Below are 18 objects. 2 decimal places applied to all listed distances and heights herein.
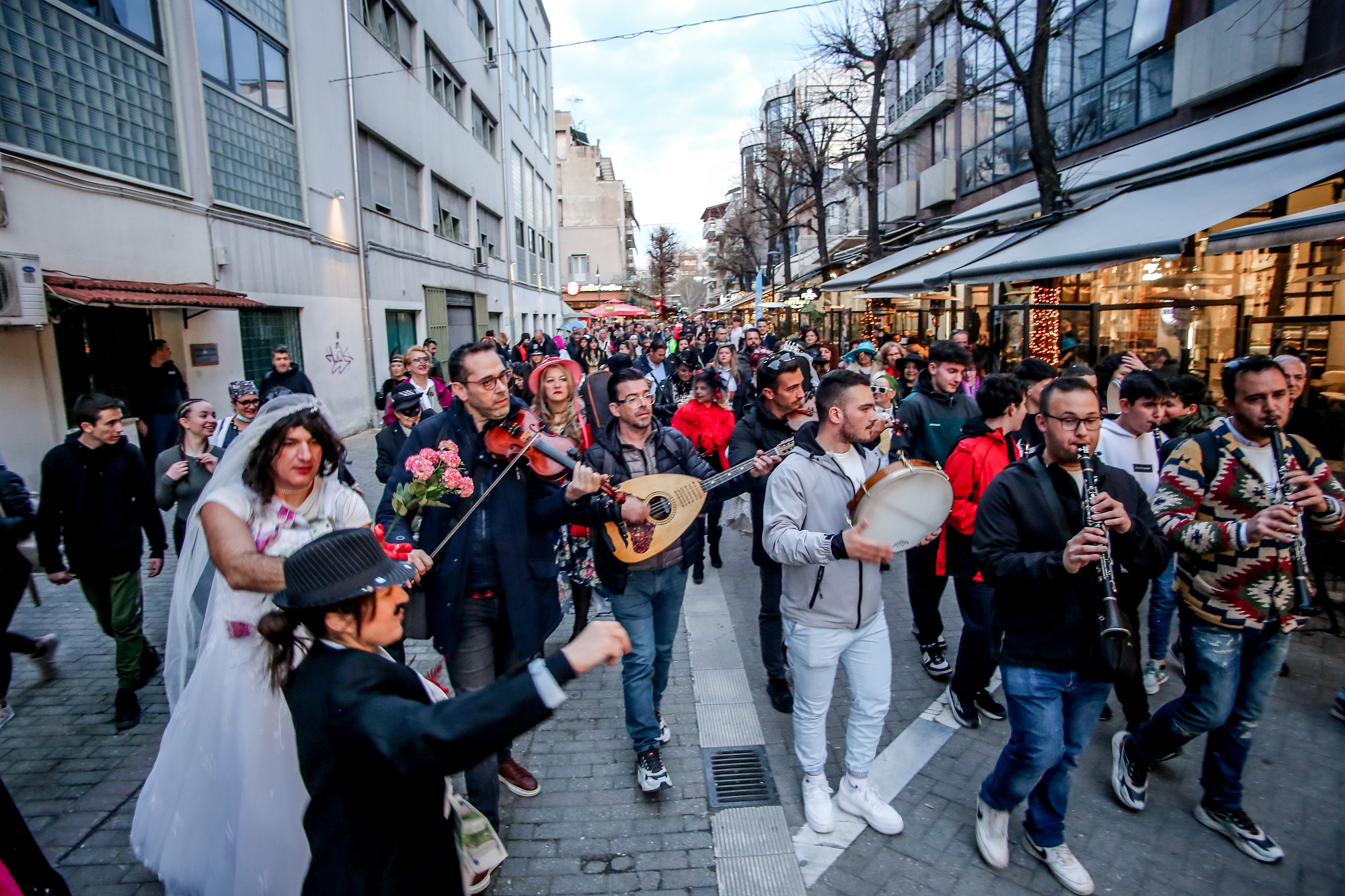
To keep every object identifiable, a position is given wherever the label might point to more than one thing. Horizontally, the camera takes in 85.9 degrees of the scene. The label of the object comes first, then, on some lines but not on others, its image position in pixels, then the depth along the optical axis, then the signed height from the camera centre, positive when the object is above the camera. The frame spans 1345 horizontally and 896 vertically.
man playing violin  3.16 -0.93
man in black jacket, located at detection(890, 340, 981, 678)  4.76 -0.67
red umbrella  38.62 +1.41
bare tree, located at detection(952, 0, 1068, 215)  10.41 +3.59
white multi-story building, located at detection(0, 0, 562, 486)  7.41 +2.21
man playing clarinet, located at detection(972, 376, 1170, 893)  2.80 -1.03
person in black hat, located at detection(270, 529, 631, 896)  1.57 -0.84
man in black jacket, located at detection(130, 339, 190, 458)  8.53 -0.59
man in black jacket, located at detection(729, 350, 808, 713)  4.43 -0.65
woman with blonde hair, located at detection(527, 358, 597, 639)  4.30 -0.57
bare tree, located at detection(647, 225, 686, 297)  77.19 +8.77
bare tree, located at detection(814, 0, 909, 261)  17.23 +6.75
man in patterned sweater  3.03 -1.04
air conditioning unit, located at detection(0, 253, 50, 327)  6.65 +0.51
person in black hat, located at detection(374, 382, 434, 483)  5.61 -0.67
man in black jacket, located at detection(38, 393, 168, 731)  4.30 -1.07
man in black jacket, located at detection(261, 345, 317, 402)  9.06 -0.42
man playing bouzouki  3.62 -1.18
